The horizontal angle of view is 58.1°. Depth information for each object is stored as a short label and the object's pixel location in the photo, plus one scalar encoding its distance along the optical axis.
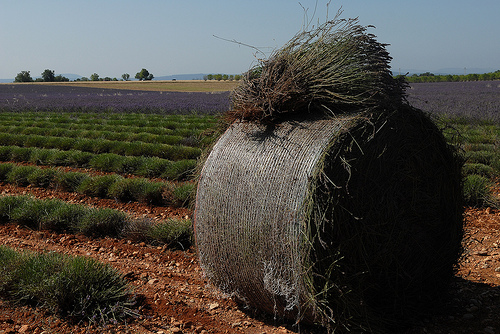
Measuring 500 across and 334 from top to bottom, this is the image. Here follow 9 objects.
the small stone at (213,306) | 4.07
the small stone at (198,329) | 3.69
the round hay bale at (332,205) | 3.25
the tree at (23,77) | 91.56
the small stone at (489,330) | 3.51
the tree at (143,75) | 112.56
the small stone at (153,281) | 4.65
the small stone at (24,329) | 3.73
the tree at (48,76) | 91.39
